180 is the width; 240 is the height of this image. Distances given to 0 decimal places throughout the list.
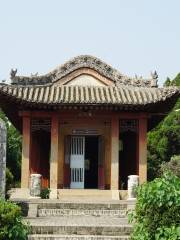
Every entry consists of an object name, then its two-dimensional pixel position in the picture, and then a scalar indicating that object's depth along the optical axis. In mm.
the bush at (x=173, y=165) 30727
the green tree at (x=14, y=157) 32844
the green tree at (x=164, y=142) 37031
